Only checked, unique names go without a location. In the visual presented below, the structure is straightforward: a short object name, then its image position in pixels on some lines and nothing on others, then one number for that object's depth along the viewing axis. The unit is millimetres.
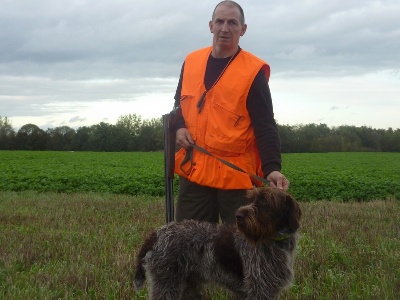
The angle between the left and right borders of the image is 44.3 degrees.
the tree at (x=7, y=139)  74438
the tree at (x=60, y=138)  78562
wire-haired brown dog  3756
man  4477
